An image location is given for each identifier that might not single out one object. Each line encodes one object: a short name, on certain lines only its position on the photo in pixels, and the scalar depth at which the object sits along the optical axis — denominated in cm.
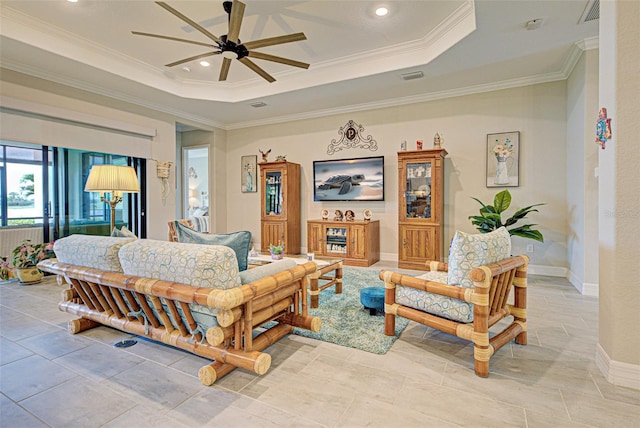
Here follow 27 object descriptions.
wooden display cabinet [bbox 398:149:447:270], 489
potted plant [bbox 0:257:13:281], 422
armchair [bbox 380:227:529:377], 196
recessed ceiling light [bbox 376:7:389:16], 334
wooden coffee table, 309
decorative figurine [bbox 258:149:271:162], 632
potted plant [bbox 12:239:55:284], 414
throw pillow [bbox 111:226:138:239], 252
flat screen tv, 570
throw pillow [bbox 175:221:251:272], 207
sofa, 180
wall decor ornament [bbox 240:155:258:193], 707
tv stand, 530
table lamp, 308
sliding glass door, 438
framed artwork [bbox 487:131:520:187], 474
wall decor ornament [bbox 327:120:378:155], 584
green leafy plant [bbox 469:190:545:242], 410
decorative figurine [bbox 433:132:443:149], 493
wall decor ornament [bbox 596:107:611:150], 197
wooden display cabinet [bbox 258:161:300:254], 618
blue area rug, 241
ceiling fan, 264
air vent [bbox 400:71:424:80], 440
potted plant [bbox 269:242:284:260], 370
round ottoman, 292
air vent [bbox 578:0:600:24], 290
